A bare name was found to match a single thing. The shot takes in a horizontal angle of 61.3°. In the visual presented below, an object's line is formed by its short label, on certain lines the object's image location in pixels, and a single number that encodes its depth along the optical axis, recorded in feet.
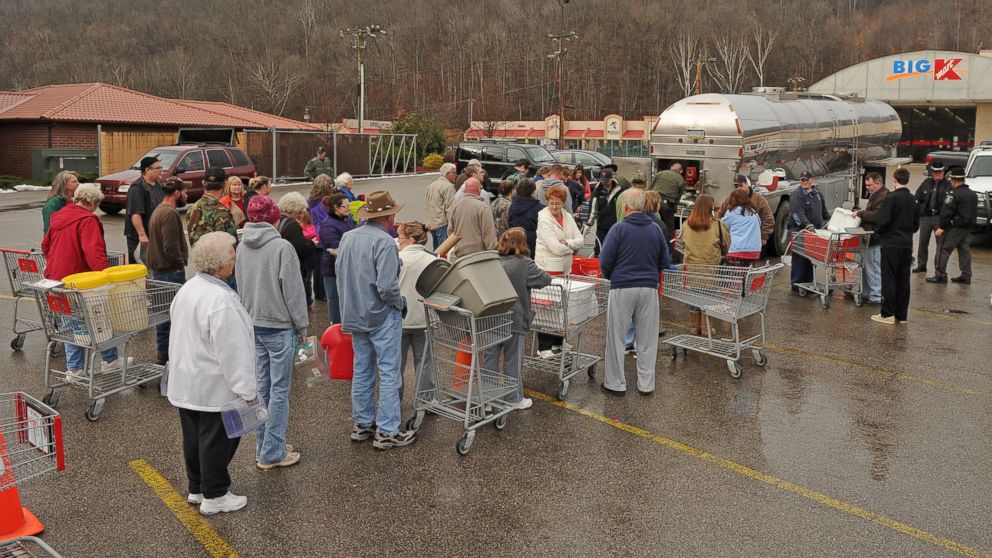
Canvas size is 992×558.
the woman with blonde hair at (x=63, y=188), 29.30
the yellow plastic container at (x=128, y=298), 24.50
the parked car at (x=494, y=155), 93.50
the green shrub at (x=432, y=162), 143.74
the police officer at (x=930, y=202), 47.42
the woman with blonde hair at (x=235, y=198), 35.83
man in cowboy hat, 21.01
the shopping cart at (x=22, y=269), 29.91
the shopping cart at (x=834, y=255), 40.64
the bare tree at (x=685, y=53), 287.48
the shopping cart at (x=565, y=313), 25.86
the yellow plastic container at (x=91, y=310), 23.76
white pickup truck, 60.18
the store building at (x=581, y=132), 217.77
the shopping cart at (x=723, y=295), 29.09
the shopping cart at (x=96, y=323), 23.85
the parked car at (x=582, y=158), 106.93
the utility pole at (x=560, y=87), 155.16
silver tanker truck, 53.47
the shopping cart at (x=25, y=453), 14.75
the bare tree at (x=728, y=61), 278.05
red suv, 74.76
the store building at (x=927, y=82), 162.81
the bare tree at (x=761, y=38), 321.99
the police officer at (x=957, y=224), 45.03
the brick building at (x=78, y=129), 114.00
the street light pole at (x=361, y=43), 138.41
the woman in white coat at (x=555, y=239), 29.58
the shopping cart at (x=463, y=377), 21.53
